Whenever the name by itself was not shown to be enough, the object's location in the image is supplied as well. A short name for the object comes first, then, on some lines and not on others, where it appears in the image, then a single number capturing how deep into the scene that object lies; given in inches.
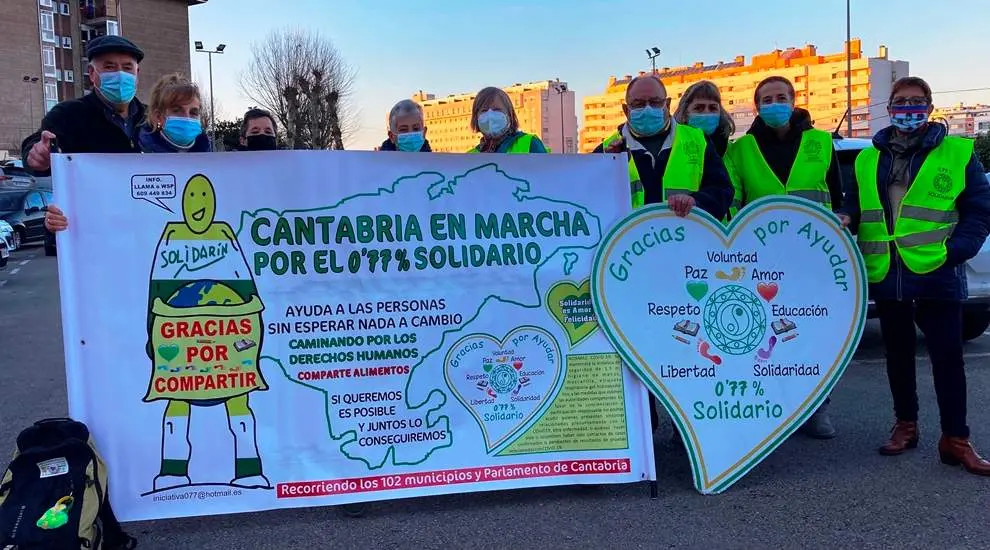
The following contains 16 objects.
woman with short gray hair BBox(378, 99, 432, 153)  174.2
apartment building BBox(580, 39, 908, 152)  3777.1
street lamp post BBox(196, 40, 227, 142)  1637.7
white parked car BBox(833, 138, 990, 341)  241.3
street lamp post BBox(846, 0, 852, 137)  1486.2
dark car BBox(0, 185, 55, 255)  740.0
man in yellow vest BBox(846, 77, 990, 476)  149.3
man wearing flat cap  137.8
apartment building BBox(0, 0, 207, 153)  2245.3
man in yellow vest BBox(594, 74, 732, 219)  150.0
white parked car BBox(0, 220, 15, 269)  519.2
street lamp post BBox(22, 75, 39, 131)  2245.3
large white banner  126.3
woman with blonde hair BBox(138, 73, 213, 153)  145.6
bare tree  1445.6
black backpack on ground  110.3
